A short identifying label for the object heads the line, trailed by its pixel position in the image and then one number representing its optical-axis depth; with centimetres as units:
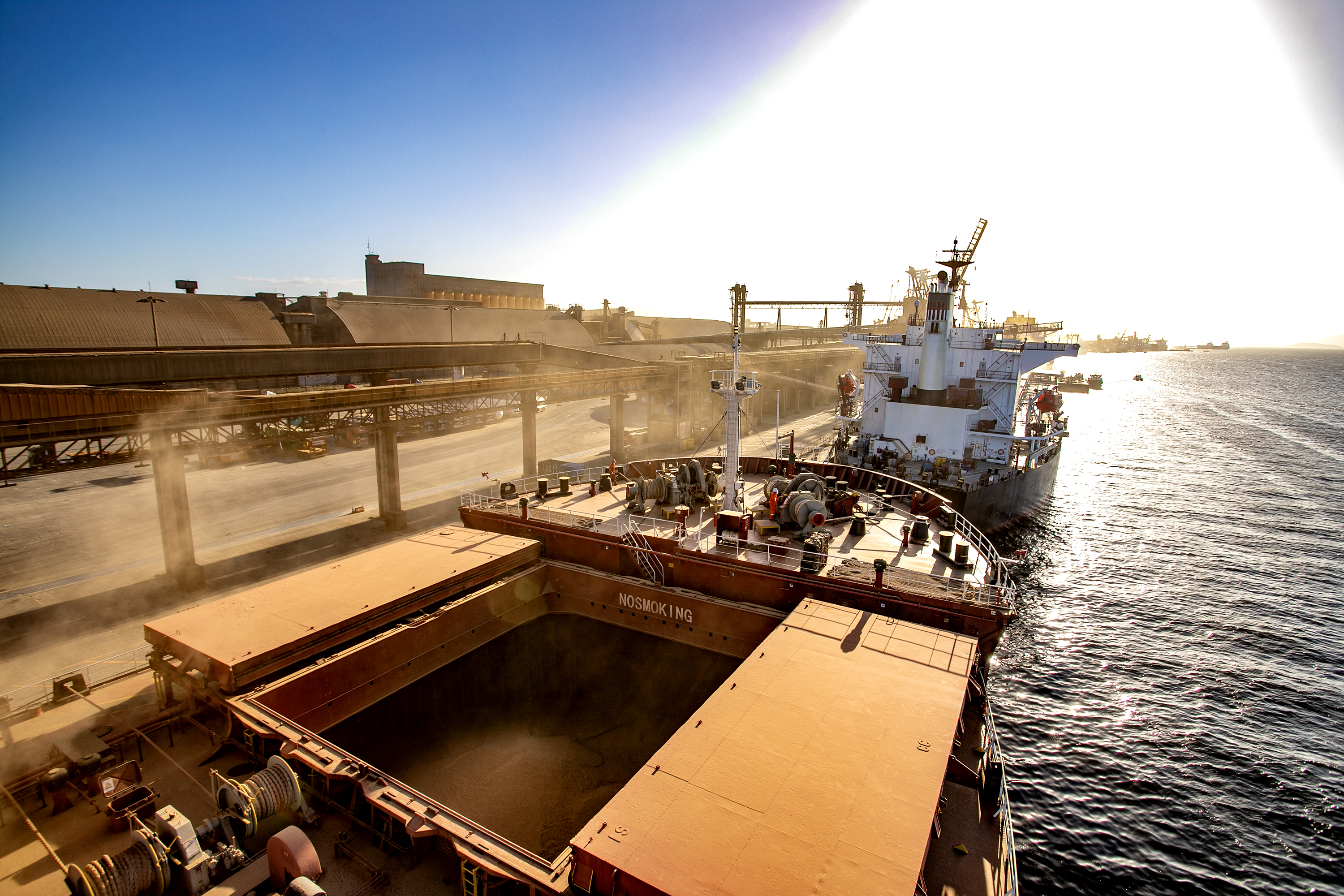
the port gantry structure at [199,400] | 2250
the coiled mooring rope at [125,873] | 830
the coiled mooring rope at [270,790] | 982
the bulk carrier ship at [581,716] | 877
